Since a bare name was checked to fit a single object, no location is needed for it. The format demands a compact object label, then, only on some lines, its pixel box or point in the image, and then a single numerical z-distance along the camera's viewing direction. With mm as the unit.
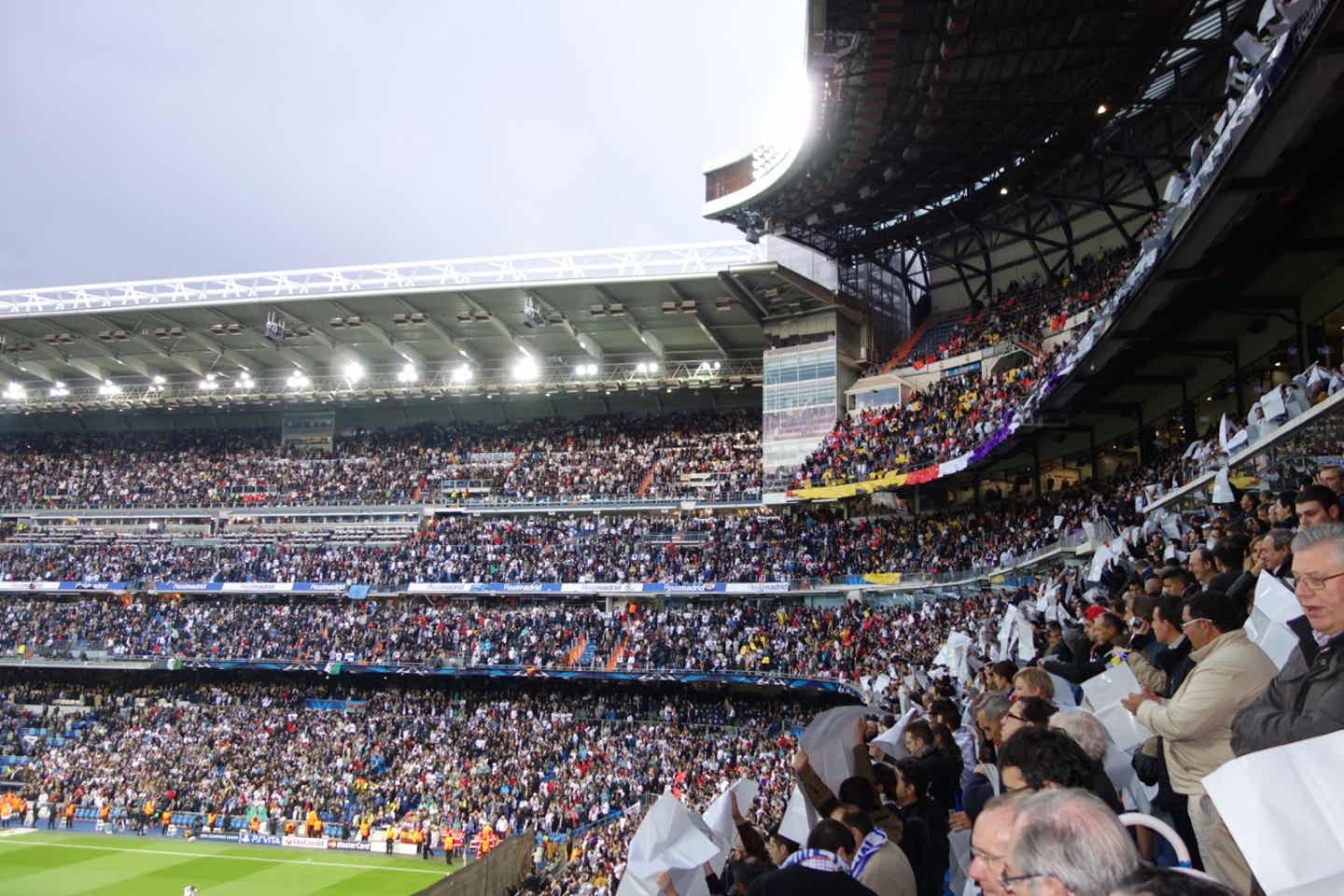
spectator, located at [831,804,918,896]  4152
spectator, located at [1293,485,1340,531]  5113
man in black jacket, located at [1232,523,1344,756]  2713
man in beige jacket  3543
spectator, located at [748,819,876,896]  3230
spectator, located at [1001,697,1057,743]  4168
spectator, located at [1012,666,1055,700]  4910
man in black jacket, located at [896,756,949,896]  5465
